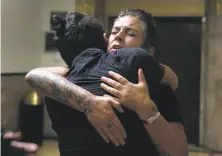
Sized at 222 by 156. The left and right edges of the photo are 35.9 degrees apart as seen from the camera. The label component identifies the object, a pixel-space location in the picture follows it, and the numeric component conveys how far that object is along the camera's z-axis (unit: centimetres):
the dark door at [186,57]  473
